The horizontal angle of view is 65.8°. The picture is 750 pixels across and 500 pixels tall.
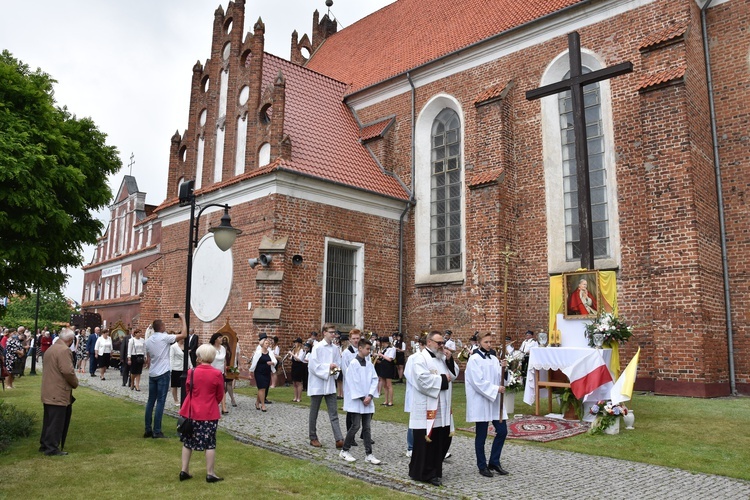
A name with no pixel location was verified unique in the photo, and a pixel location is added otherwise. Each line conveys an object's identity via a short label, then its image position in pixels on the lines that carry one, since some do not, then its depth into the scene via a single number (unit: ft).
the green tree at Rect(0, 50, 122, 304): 24.56
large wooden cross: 38.29
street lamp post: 28.58
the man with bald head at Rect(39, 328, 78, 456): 25.31
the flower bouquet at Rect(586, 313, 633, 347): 34.24
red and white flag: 32.76
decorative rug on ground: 29.60
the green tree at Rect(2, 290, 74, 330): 200.03
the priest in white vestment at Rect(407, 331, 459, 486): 21.35
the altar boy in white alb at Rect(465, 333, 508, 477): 22.52
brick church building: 42.75
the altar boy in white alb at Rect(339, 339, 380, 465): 25.13
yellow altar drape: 35.06
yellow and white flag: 30.25
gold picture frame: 37.40
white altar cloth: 33.91
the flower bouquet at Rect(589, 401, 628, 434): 29.76
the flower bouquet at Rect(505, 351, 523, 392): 34.19
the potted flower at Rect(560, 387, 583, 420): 34.17
